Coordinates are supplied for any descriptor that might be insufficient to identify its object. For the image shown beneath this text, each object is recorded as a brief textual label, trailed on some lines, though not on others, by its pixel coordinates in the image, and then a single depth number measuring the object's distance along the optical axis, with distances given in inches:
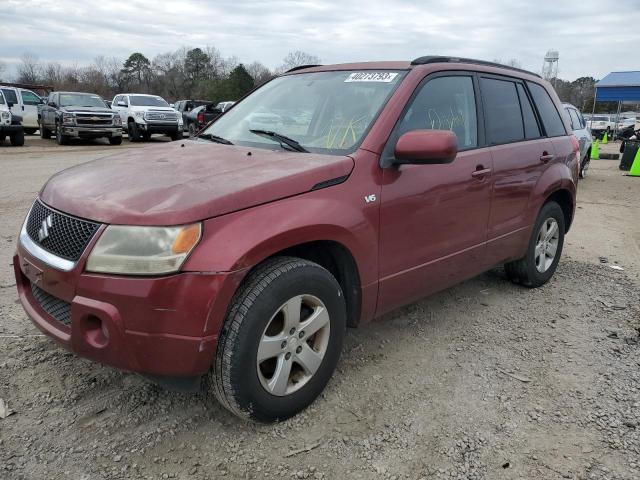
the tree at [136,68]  3181.6
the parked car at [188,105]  1078.4
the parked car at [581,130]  450.6
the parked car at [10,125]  645.3
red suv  88.1
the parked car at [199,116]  833.5
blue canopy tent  1254.9
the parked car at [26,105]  804.1
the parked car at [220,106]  836.1
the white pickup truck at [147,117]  786.8
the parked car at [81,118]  689.6
